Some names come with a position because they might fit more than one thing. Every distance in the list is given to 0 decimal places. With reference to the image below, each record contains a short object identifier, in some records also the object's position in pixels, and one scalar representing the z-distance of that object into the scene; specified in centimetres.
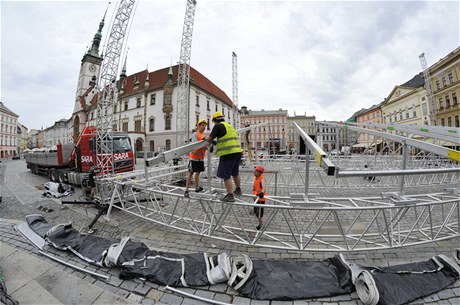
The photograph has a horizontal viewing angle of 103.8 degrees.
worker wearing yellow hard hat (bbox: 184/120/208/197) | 458
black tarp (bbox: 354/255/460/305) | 229
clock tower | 4828
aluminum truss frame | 297
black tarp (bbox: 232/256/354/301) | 247
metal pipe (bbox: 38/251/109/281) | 286
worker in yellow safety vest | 358
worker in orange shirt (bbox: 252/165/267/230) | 401
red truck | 952
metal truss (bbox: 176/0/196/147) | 2561
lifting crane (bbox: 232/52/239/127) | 3494
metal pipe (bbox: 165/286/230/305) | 237
